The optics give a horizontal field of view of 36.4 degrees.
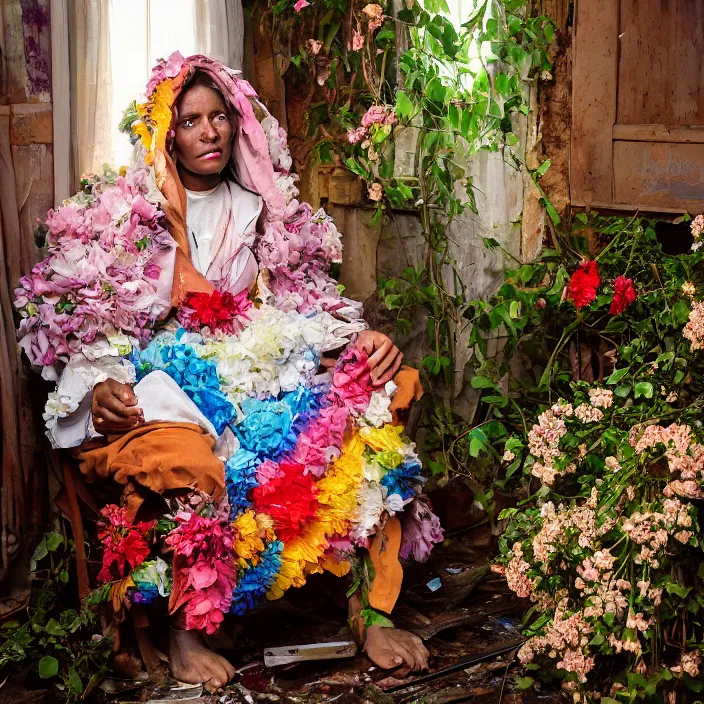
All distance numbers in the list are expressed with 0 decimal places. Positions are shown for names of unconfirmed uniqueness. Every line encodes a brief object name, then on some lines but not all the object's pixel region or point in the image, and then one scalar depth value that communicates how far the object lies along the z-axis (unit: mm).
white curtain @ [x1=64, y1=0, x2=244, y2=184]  3795
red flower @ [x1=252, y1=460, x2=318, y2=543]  3188
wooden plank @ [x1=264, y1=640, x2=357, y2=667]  3246
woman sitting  3047
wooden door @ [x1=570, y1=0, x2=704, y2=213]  4199
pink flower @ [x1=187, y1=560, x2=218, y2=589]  2930
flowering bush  2631
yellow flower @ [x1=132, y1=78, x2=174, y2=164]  3479
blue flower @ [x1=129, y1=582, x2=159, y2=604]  3045
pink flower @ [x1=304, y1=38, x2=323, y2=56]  4250
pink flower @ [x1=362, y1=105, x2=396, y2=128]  4125
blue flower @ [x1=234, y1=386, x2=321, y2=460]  3266
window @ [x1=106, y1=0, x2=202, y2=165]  3920
